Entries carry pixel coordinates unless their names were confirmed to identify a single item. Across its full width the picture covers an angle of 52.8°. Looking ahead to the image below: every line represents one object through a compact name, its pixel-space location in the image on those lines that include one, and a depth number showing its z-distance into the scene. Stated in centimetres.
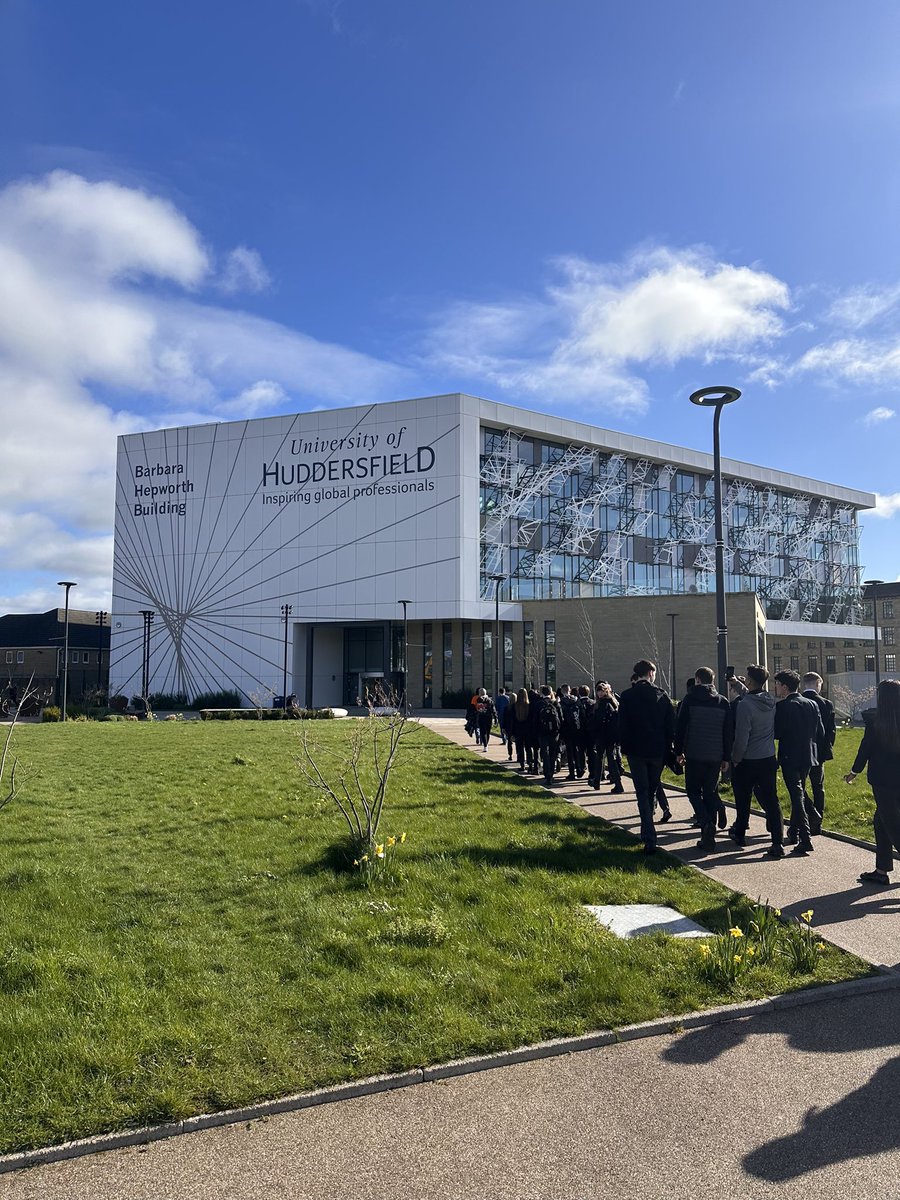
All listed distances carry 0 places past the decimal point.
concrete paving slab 620
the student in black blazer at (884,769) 764
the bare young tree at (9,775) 1217
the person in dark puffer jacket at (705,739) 947
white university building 5888
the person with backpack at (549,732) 1538
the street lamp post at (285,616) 5744
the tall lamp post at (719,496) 1438
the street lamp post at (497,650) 5022
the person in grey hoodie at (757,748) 920
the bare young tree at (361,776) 791
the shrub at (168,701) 6081
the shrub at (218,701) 6012
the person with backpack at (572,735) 1558
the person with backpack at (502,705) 2128
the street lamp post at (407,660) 6006
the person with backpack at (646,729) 924
